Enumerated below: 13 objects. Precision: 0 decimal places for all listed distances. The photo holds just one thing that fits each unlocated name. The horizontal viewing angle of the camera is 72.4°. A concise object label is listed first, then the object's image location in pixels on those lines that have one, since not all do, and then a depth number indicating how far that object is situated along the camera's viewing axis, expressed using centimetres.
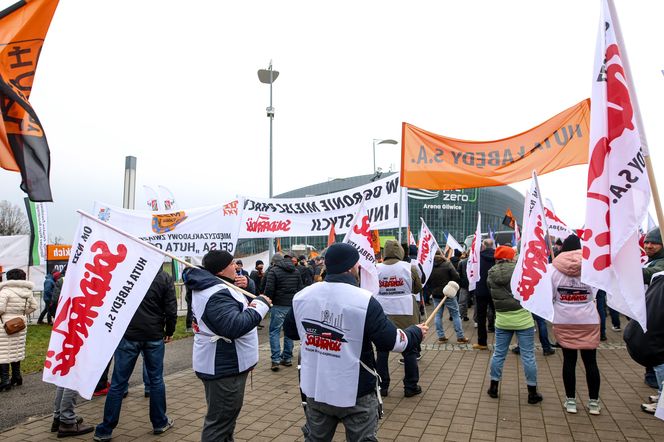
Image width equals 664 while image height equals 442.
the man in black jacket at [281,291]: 807
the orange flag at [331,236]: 756
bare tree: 4906
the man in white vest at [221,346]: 365
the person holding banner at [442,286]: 926
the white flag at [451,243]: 1510
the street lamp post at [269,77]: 1450
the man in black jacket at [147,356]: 472
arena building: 8300
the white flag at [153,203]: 1677
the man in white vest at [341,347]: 300
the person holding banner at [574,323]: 508
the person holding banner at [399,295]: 605
